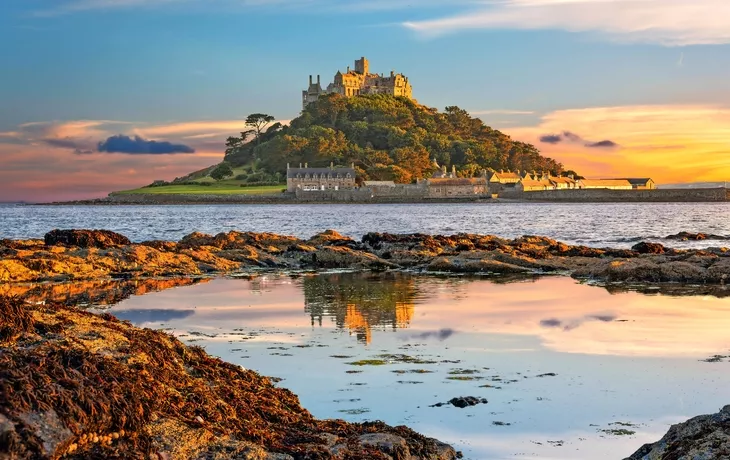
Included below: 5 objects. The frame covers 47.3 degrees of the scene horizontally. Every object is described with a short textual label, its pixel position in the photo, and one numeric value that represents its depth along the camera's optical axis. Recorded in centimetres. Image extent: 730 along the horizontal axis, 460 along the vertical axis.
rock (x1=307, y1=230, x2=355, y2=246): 2764
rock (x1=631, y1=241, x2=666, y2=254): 2487
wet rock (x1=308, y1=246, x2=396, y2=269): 2347
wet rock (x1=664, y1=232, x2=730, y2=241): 3822
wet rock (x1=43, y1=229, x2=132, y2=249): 2411
